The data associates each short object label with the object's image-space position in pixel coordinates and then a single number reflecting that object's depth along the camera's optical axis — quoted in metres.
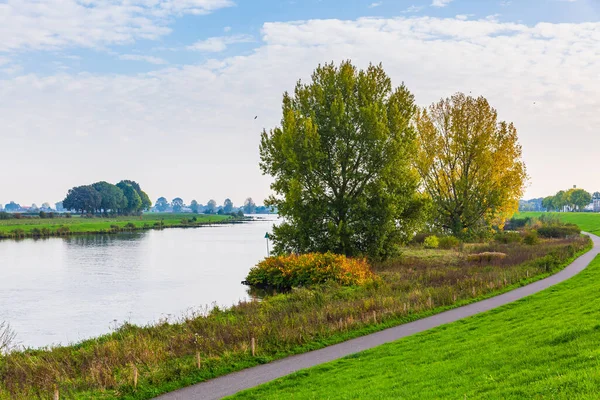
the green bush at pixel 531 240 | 55.12
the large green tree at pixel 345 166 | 38.88
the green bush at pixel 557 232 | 69.85
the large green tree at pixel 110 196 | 168.50
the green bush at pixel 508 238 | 58.13
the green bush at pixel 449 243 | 52.90
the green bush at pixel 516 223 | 104.59
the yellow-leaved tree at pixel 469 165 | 55.59
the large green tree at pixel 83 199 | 165.50
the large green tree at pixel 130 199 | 182.75
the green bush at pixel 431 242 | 53.11
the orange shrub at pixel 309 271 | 32.22
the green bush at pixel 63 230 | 103.44
